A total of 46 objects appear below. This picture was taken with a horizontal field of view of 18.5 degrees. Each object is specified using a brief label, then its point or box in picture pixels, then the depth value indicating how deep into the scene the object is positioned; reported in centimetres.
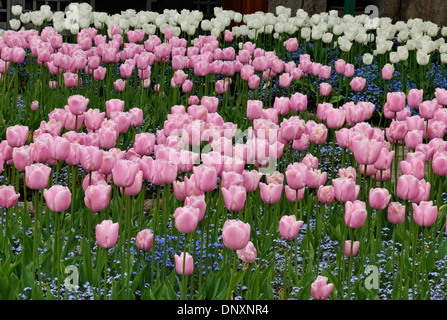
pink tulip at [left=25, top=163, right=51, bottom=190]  572
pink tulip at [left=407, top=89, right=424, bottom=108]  865
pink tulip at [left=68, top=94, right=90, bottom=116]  766
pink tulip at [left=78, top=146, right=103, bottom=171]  601
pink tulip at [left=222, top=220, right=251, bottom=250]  478
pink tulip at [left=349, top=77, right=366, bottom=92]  1052
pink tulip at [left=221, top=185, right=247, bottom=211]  538
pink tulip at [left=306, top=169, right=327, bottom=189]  649
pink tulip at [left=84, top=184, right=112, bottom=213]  536
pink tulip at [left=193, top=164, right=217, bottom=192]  544
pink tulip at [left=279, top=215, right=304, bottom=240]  538
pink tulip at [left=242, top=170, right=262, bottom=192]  602
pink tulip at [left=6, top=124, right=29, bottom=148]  645
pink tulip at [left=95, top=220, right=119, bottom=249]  506
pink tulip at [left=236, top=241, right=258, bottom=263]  538
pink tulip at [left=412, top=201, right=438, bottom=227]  554
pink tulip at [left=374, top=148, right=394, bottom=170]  654
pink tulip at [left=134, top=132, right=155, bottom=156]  648
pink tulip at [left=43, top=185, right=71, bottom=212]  534
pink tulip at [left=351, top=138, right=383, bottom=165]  620
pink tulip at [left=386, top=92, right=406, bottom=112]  817
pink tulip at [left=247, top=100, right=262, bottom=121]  829
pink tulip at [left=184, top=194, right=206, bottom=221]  527
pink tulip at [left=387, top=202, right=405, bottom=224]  610
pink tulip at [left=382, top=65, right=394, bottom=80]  1131
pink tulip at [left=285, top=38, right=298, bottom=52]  1297
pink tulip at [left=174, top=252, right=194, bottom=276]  517
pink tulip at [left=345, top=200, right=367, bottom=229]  544
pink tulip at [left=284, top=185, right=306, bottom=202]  650
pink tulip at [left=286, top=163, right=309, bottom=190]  604
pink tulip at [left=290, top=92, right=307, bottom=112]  884
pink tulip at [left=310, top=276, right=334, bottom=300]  494
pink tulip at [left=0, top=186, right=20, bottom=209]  592
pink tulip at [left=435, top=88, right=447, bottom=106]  859
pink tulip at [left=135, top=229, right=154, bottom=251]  561
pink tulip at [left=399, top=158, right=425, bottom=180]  621
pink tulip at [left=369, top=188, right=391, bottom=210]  601
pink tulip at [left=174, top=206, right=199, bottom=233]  498
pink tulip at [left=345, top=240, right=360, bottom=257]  584
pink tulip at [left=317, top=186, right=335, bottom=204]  648
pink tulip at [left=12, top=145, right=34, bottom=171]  617
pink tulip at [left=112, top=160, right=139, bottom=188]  546
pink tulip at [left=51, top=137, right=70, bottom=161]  612
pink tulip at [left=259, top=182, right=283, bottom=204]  583
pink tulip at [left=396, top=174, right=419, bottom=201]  577
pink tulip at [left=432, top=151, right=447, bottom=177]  643
